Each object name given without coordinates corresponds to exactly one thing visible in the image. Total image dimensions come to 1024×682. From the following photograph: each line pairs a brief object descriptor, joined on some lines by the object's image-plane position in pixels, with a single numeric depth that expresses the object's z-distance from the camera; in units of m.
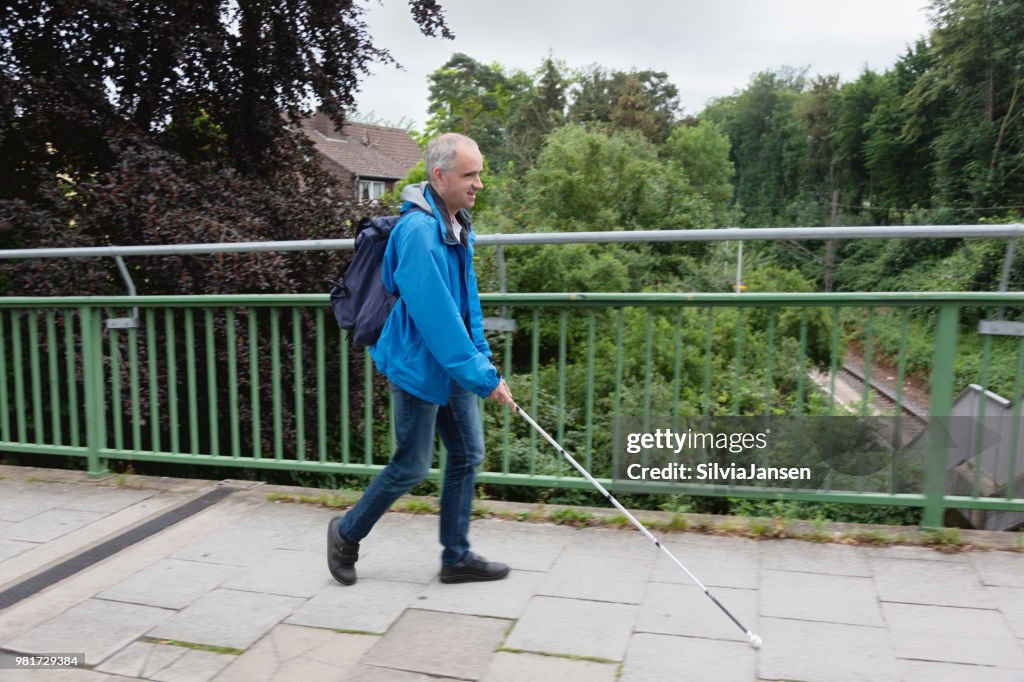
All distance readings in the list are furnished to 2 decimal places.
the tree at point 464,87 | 68.75
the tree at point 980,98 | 42.50
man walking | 3.18
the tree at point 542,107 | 60.51
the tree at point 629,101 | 64.81
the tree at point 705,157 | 60.25
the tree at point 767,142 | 80.94
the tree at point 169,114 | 7.00
